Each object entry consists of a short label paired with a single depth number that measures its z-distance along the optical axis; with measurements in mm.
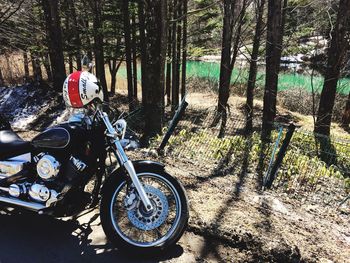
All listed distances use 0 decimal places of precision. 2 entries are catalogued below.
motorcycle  2986
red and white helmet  2938
